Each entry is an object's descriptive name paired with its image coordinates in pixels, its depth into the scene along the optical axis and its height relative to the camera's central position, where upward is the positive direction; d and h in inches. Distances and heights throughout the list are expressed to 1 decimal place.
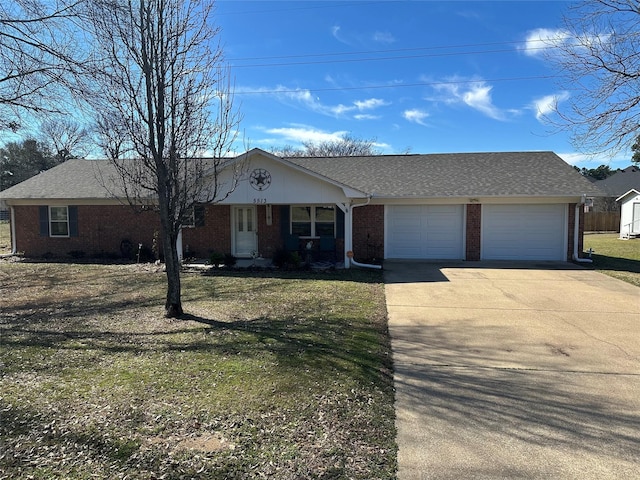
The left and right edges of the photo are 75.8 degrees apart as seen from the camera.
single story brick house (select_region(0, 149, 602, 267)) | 586.9 +0.9
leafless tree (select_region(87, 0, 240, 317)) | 254.2 +66.7
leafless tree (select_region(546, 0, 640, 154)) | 384.5 +130.7
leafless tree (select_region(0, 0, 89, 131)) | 361.7 +144.8
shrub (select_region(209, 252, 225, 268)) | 518.3 -47.4
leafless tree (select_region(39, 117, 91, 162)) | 1713.8 +329.1
